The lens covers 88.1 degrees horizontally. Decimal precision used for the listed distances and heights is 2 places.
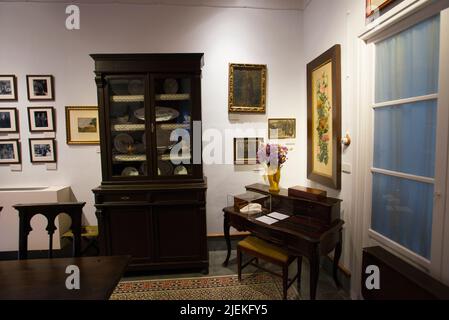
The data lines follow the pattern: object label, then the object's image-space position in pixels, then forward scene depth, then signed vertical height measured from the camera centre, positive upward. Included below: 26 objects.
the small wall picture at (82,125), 2.83 +0.22
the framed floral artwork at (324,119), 2.17 +0.23
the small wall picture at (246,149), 3.00 -0.10
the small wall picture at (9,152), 2.83 -0.10
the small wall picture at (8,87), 2.76 +0.68
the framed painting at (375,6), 1.59 +0.96
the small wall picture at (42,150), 2.84 -0.08
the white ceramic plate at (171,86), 2.49 +0.61
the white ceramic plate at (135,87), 2.48 +0.60
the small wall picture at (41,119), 2.80 +0.30
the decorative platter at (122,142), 2.50 +0.01
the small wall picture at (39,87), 2.77 +0.68
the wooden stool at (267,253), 1.96 -1.00
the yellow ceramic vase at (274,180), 2.50 -0.42
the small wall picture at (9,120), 2.79 +0.29
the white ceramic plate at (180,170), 2.55 -0.31
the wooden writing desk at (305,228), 1.80 -0.74
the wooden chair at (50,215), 1.54 -0.48
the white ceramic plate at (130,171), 2.50 -0.32
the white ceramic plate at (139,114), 2.51 +0.31
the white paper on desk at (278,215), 2.22 -0.73
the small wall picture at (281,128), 3.02 +0.17
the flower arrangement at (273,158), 2.40 -0.18
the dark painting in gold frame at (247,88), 2.90 +0.67
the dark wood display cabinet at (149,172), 2.34 -0.31
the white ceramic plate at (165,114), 2.49 +0.31
